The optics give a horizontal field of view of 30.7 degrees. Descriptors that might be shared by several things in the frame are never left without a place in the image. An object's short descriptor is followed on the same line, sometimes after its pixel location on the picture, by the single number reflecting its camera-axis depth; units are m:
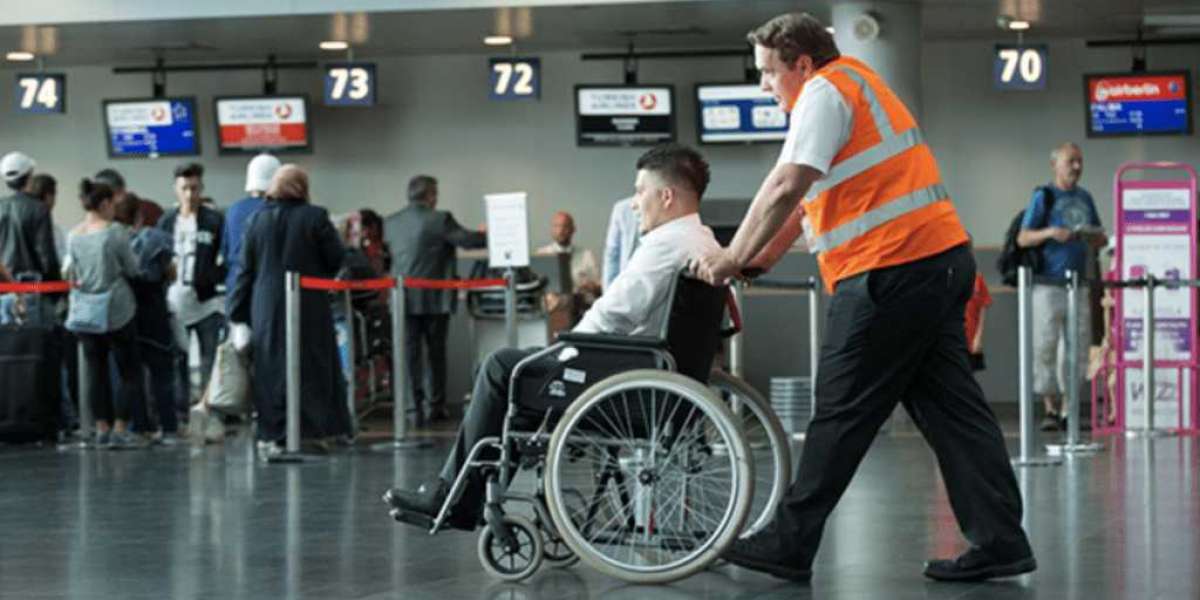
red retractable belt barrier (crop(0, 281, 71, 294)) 12.89
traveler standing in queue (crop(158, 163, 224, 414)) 13.02
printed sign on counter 13.88
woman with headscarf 11.52
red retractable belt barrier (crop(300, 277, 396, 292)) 11.58
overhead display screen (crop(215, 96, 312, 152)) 18.25
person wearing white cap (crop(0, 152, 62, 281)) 13.07
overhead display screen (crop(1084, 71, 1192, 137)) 16.97
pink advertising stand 13.47
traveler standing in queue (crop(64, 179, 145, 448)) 12.27
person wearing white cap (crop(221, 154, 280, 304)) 12.04
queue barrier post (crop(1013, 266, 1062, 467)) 10.63
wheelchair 5.83
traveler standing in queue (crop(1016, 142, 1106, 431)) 13.17
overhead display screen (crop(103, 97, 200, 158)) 18.44
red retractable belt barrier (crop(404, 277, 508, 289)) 13.31
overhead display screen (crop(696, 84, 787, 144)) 17.62
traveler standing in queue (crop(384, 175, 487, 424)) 15.50
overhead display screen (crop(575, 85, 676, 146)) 17.80
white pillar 14.66
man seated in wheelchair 6.15
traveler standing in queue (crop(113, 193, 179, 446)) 12.75
